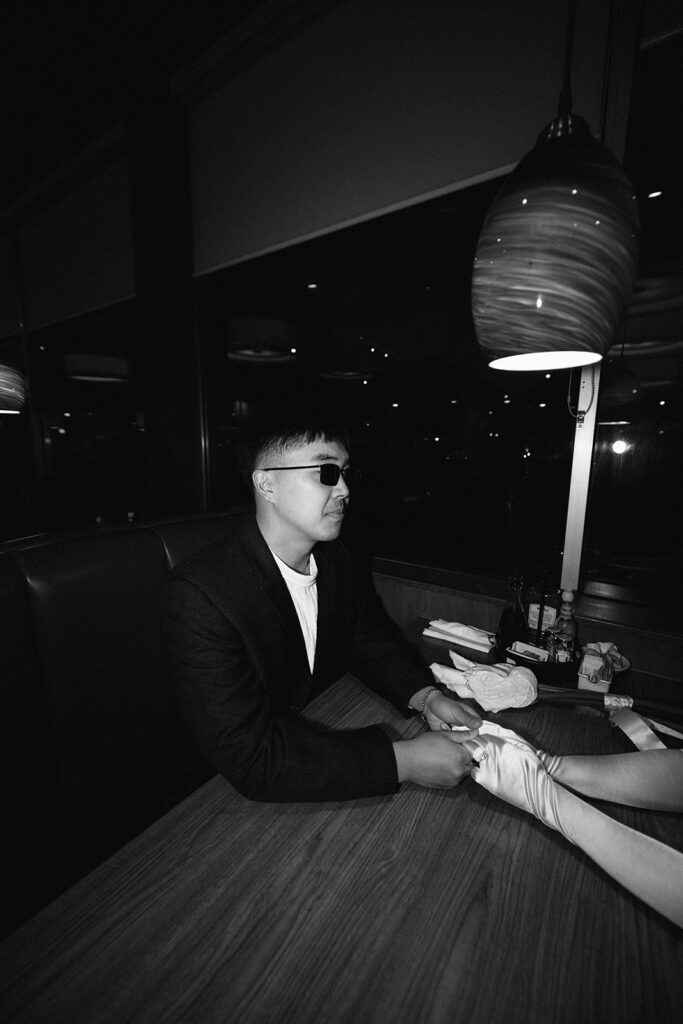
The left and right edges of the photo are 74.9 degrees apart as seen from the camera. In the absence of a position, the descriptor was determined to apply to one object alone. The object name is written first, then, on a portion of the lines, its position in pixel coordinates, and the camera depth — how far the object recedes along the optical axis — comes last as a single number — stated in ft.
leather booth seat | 3.89
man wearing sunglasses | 3.19
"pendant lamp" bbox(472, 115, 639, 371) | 2.58
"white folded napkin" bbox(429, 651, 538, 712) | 4.29
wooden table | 1.96
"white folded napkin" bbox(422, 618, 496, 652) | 5.71
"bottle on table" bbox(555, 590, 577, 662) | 4.99
